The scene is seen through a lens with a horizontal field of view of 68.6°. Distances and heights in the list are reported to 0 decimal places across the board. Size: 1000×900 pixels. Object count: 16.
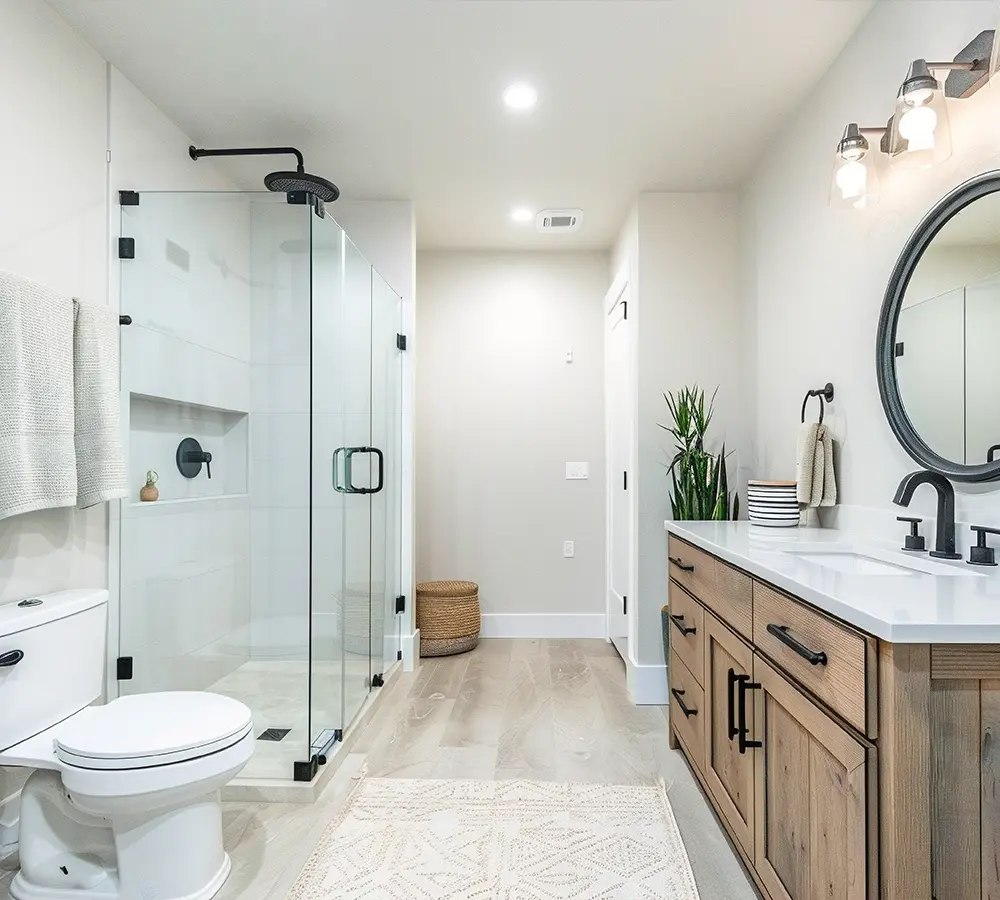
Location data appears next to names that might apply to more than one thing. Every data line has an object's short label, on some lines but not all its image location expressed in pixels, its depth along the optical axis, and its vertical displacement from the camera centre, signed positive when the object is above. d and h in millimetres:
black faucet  1727 -98
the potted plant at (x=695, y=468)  3119 -32
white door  3861 +56
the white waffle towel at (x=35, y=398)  1897 +171
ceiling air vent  3861 +1301
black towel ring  2498 +231
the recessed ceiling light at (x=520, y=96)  2580 +1312
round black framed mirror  1669 +311
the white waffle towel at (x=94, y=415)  2195 +140
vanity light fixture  1635 +847
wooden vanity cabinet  1212 -599
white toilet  1675 -743
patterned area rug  1865 -1082
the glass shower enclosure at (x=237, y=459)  2486 +8
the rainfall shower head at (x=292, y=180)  2773 +1074
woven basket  4094 -898
